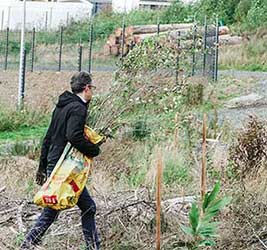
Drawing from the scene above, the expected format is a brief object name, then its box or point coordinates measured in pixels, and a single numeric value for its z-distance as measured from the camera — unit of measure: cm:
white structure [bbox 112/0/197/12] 6627
